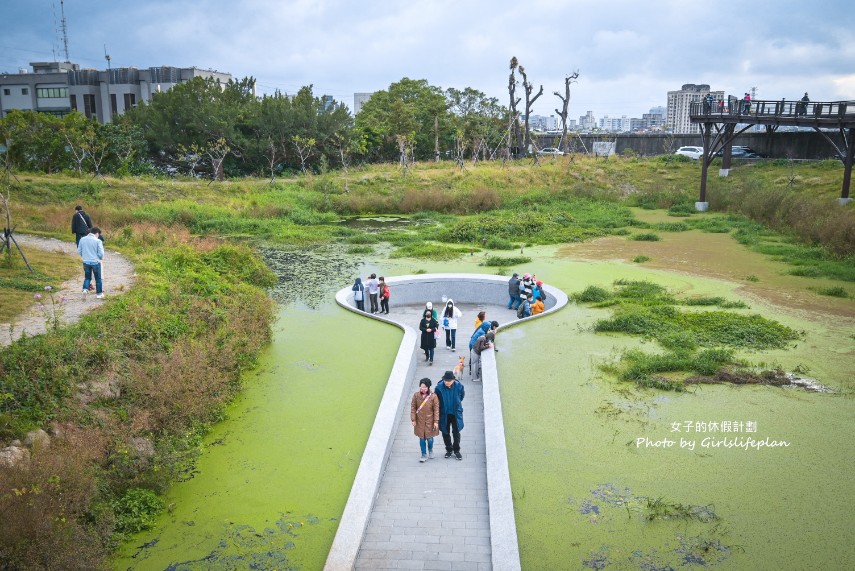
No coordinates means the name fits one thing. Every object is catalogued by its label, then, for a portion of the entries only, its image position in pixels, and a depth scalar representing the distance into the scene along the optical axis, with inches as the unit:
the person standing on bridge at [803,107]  1096.7
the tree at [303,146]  1603.8
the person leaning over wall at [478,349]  500.0
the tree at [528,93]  1957.1
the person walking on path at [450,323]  554.9
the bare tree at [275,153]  1651.0
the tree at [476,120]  2016.5
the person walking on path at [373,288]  665.6
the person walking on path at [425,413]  357.4
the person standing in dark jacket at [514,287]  688.4
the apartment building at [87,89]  2375.7
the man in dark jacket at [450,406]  362.6
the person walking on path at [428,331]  512.0
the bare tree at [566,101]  1930.4
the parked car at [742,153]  1667.4
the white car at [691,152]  1808.3
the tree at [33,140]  1381.6
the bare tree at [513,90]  1937.7
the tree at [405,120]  1969.7
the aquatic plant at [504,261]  852.6
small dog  483.5
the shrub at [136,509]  297.9
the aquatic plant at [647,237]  1029.2
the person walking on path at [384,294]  662.1
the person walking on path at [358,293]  673.0
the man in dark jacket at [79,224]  634.2
